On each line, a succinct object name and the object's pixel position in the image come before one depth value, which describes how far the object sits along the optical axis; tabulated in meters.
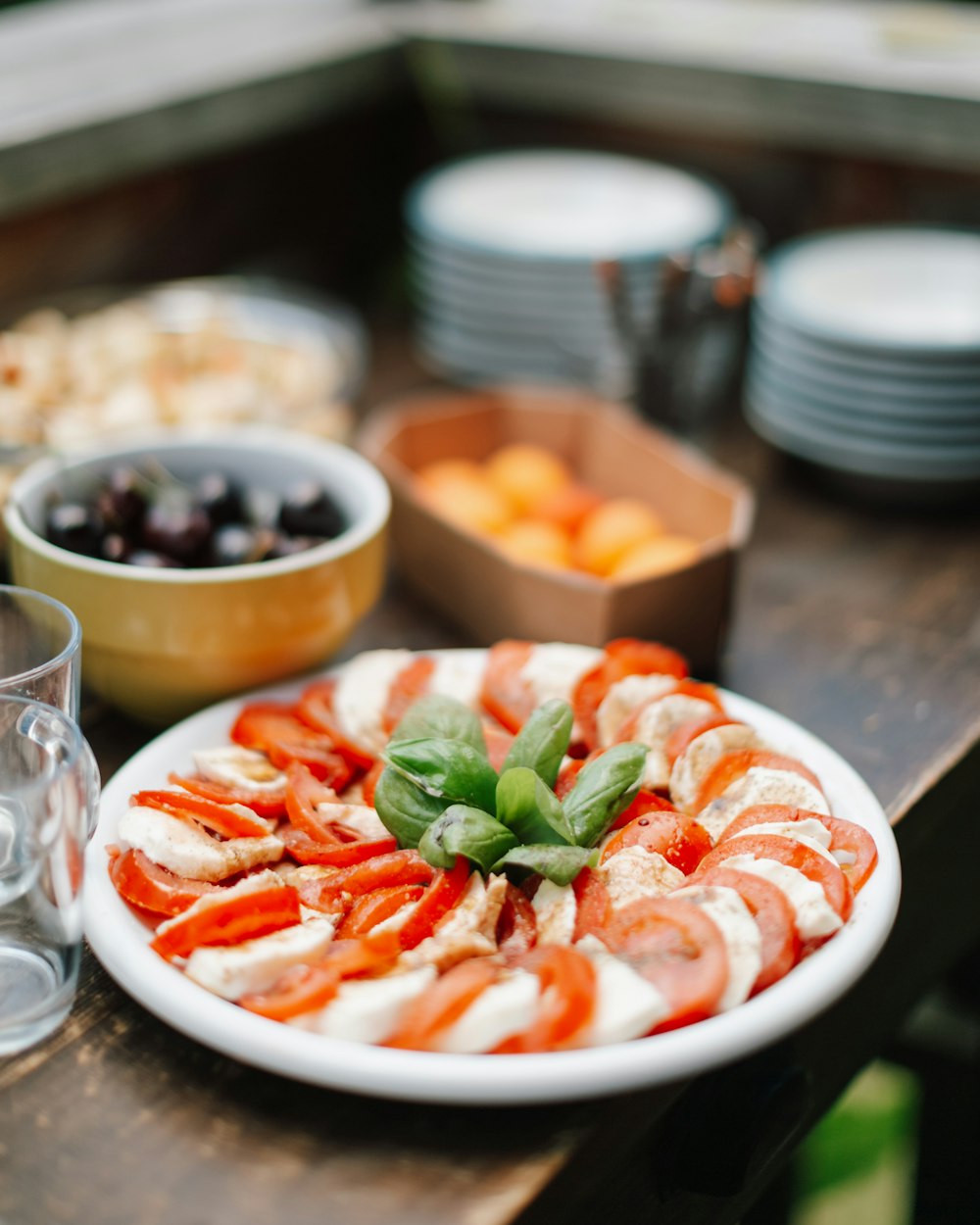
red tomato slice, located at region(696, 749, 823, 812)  0.93
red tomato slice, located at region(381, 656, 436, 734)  1.01
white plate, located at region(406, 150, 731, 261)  1.70
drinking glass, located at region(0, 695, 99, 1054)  0.72
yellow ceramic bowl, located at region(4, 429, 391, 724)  1.00
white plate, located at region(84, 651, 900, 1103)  0.69
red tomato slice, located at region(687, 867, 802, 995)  0.75
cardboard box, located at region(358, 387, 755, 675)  1.13
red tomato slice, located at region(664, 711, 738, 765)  0.95
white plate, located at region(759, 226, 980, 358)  1.59
